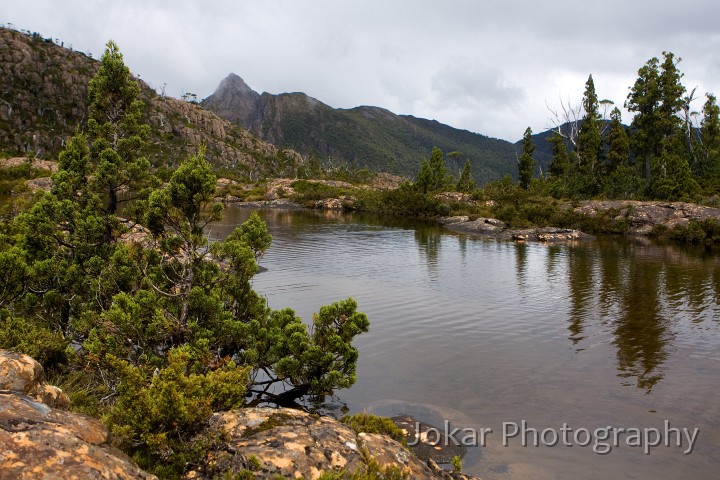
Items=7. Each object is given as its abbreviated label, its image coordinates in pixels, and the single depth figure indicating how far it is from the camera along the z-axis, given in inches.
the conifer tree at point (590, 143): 3493.1
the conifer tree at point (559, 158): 3986.2
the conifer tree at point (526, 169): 4005.9
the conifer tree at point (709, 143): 3277.6
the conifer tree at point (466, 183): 4517.7
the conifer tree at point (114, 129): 650.2
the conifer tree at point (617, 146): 3491.6
